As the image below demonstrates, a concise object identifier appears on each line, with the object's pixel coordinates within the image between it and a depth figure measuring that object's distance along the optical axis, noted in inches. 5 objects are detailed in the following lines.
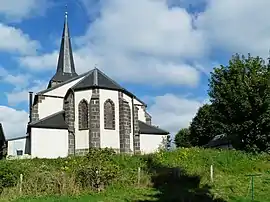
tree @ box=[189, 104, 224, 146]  2201.2
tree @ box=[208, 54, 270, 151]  1179.9
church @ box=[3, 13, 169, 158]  1429.6
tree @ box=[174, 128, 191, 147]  2385.1
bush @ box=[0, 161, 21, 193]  659.4
